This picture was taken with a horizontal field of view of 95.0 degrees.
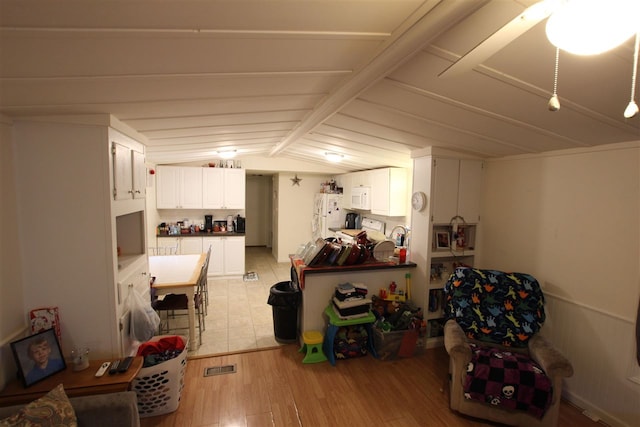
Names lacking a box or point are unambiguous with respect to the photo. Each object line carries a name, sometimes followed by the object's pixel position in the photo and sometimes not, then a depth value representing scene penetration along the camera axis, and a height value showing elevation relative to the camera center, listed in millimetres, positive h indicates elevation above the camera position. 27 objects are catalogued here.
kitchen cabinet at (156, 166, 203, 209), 5309 +104
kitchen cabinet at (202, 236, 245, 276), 5562 -1162
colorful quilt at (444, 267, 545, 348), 2533 -962
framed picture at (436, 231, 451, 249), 3444 -486
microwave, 5203 -18
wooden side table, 1750 -1232
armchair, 2123 -1215
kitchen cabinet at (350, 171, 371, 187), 5238 +344
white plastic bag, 2422 -1060
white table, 3014 -935
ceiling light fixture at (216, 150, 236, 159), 4638 +666
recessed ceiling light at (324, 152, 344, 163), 4562 +639
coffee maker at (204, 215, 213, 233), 5762 -574
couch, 1681 -1268
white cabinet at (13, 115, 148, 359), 1928 -212
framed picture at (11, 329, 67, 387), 1788 -1059
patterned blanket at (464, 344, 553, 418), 2109 -1343
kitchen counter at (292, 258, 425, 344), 3184 -950
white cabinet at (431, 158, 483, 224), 3227 +107
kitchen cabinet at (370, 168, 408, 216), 4590 +90
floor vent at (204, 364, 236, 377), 2795 -1704
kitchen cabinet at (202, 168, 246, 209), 5531 +116
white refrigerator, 6312 -359
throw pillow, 1450 -1149
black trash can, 3244 -1320
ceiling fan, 732 +477
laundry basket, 2201 -1484
